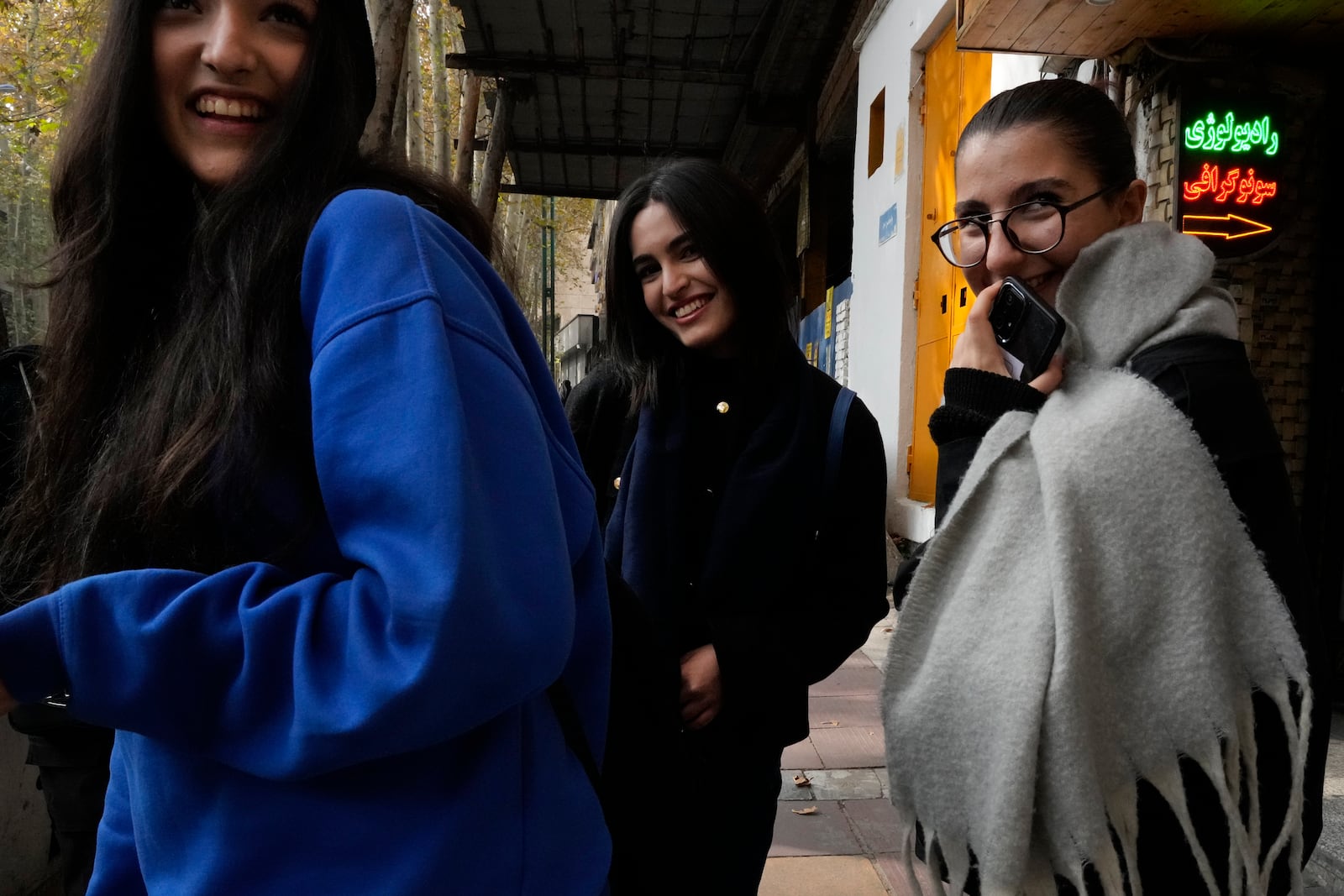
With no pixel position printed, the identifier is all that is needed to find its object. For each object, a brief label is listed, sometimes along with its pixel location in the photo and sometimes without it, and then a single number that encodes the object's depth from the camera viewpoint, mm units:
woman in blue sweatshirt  757
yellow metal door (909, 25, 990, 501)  6344
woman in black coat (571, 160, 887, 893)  1850
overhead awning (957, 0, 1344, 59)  3547
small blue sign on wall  7867
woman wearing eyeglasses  1143
